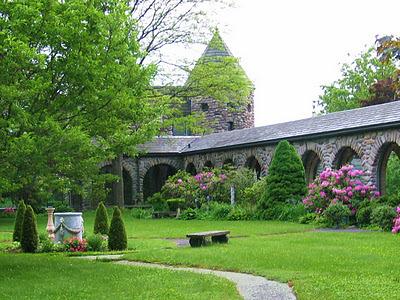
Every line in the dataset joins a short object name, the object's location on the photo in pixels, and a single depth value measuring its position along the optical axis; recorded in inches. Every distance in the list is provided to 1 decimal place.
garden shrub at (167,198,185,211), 1050.4
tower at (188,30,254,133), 1492.4
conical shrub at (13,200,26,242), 618.3
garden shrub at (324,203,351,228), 697.0
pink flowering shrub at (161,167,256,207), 1006.4
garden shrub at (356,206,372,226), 684.1
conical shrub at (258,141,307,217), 853.8
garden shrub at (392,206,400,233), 583.8
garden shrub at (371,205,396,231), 622.2
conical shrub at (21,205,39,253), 546.0
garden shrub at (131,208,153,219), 1021.2
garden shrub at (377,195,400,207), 671.8
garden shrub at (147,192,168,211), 1161.7
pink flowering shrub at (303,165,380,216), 747.4
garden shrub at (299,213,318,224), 754.7
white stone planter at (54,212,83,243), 577.3
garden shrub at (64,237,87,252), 548.1
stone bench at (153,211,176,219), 1032.9
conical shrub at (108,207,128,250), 538.9
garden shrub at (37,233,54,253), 551.2
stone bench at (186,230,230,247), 539.8
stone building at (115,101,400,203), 817.5
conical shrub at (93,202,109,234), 624.4
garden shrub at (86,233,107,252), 548.1
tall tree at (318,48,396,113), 1818.4
